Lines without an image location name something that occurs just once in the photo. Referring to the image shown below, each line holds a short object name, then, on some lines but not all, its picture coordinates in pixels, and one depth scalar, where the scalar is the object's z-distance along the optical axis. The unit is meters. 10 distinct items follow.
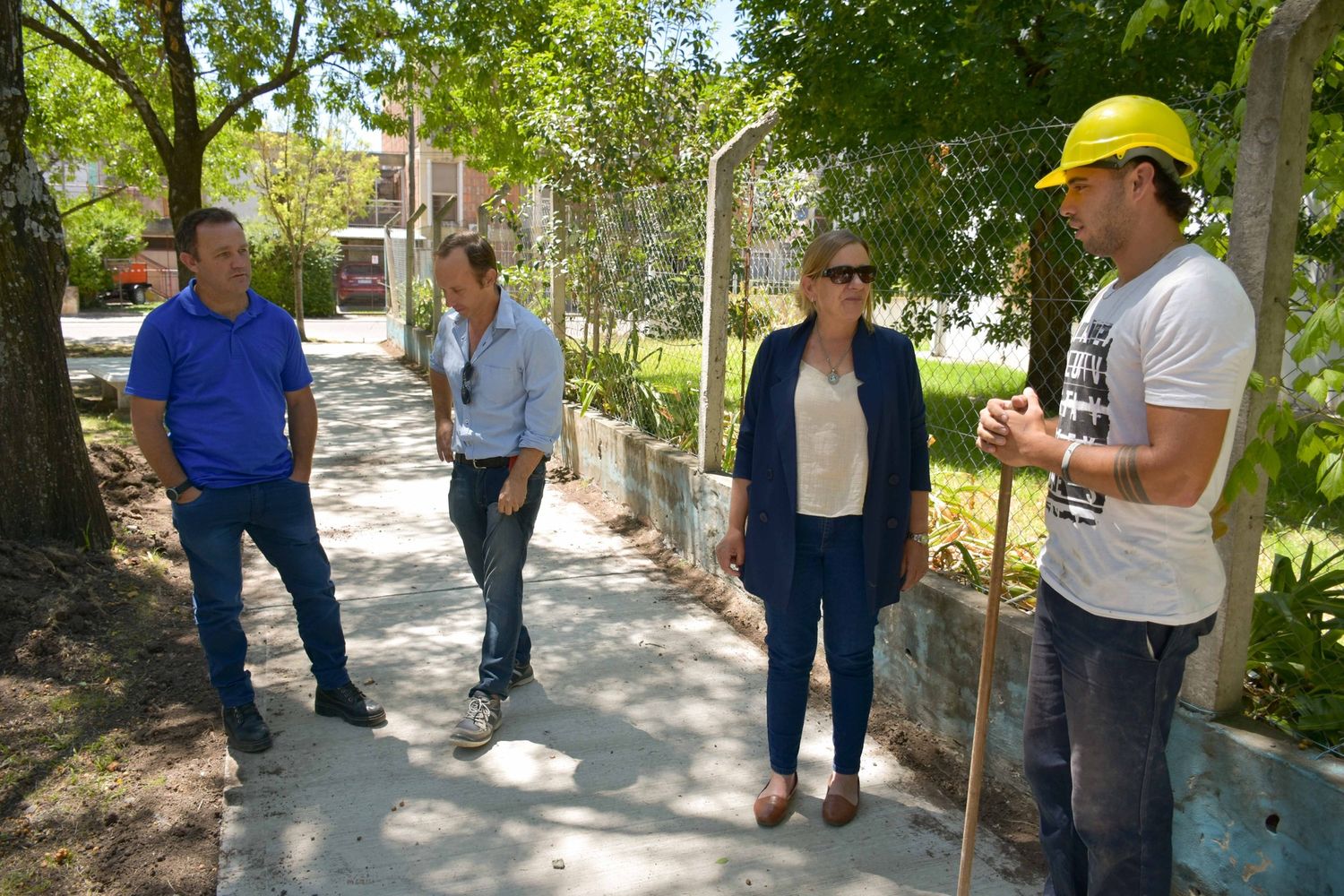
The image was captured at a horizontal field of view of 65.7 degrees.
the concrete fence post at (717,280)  5.38
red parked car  41.23
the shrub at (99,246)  34.86
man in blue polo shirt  3.67
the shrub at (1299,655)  2.70
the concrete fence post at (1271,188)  2.51
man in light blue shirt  3.87
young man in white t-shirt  1.99
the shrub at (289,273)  30.89
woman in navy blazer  3.17
